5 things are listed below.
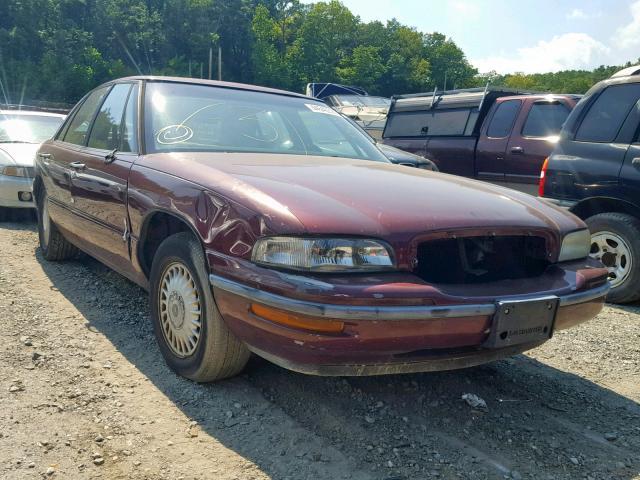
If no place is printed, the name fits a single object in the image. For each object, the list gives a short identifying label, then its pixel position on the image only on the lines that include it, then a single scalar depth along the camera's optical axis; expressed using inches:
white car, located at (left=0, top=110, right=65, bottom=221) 264.1
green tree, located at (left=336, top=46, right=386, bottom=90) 2837.1
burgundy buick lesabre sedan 87.5
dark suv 181.5
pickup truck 297.1
